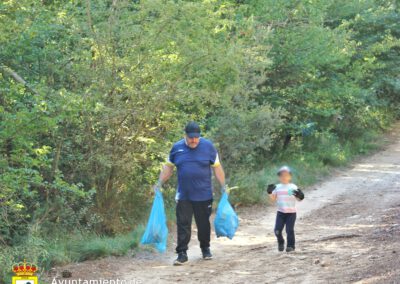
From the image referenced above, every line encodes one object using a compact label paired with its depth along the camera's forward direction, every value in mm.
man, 17766
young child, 18266
